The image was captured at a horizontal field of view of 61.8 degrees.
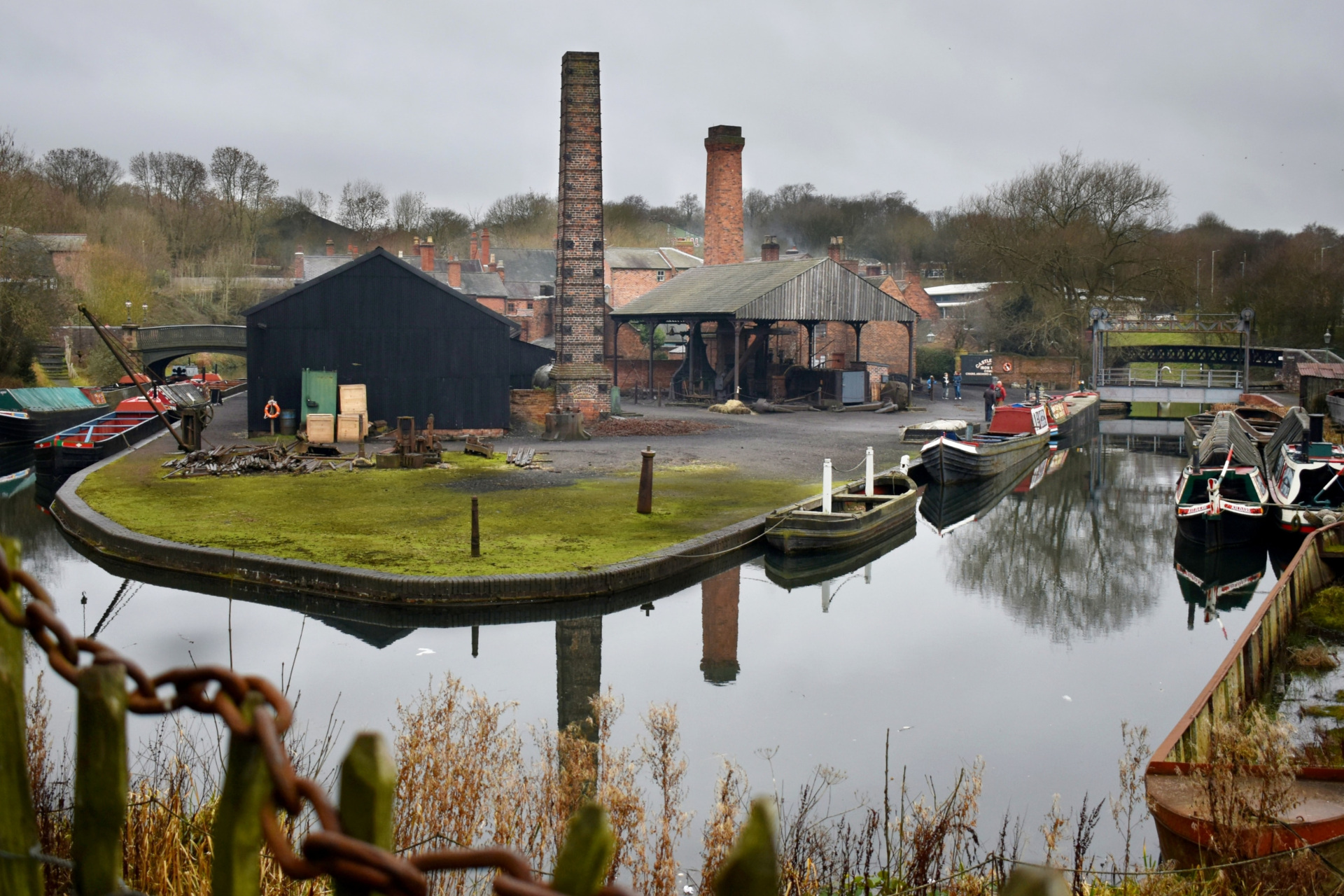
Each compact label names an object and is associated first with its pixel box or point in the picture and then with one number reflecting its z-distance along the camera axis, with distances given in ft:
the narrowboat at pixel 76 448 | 76.13
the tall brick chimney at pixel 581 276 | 100.94
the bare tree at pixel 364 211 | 261.24
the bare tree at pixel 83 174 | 207.51
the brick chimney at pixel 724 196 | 146.92
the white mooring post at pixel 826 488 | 53.47
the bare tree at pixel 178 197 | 197.36
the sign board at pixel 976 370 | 178.19
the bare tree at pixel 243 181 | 223.30
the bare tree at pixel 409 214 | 262.26
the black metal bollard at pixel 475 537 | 43.34
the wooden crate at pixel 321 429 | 84.89
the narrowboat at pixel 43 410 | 94.22
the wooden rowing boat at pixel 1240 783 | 18.10
